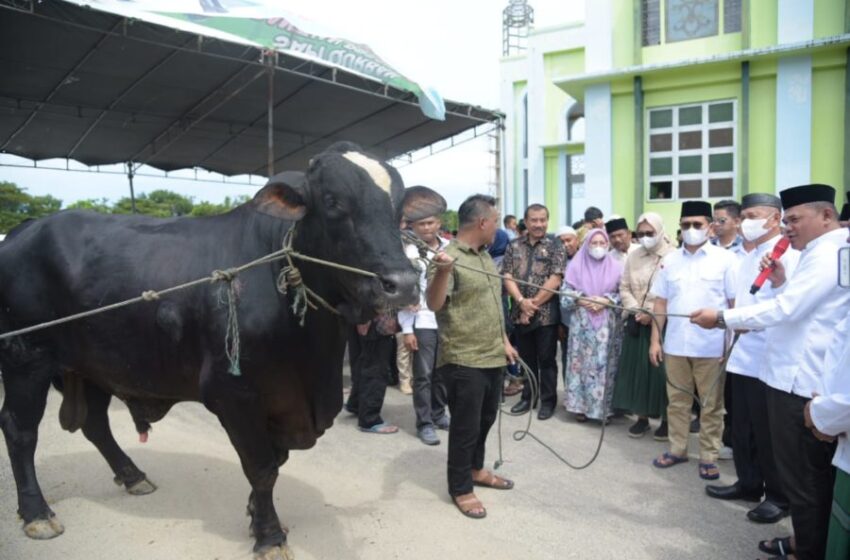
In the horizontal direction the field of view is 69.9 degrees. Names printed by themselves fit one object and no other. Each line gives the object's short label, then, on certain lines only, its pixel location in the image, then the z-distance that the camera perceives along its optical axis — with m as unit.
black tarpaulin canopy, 7.57
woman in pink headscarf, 5.37
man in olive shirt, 3.61
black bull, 2.64
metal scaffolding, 28.75
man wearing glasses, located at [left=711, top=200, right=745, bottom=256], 4.70
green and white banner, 7.12
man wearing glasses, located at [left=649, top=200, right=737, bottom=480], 4.18
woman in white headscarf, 5.07
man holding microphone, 2.67
